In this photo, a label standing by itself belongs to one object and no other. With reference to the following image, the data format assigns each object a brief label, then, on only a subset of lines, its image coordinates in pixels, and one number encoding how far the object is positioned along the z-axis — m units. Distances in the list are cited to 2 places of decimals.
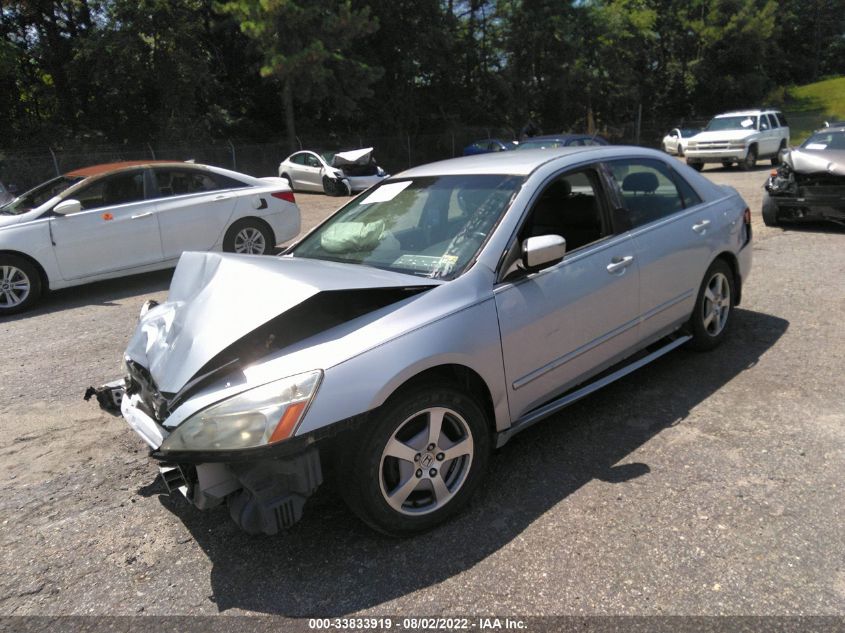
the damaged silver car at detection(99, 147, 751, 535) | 2.57
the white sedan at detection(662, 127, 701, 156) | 30.90
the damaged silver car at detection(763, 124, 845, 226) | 9.09
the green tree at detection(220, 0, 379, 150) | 22.64
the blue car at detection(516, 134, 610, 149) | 16.84
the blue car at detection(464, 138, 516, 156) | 25.64
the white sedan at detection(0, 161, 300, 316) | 7.31
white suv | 22.34
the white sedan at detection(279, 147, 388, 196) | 19.11
